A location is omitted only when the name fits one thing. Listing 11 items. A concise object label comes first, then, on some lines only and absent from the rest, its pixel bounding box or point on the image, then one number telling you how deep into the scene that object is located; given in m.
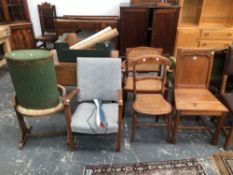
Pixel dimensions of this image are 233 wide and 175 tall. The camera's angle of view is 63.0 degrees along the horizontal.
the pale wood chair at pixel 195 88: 1.84
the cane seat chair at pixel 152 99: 1.88
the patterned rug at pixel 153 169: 1.73
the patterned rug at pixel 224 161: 1.73
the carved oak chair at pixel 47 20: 3.95
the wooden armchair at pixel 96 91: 1.78
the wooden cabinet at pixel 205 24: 3.83
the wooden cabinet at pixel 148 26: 3.55
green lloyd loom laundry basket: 1.56
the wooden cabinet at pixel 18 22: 3.81
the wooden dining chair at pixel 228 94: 1.91
